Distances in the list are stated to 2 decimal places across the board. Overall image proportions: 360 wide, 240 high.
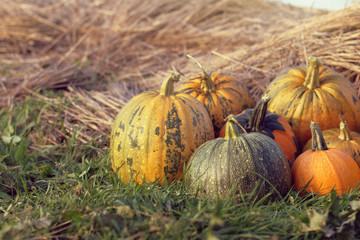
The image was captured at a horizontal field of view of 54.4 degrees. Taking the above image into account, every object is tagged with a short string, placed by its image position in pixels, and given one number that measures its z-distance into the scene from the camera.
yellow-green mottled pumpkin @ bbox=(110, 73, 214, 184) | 2.72
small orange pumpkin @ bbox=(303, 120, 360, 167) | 2.89
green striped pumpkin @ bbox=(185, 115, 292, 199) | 2.37
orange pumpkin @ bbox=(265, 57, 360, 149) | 3.26
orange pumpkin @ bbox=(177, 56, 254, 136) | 3.35
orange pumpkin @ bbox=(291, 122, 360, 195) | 2.58
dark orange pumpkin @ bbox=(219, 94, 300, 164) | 2.94
